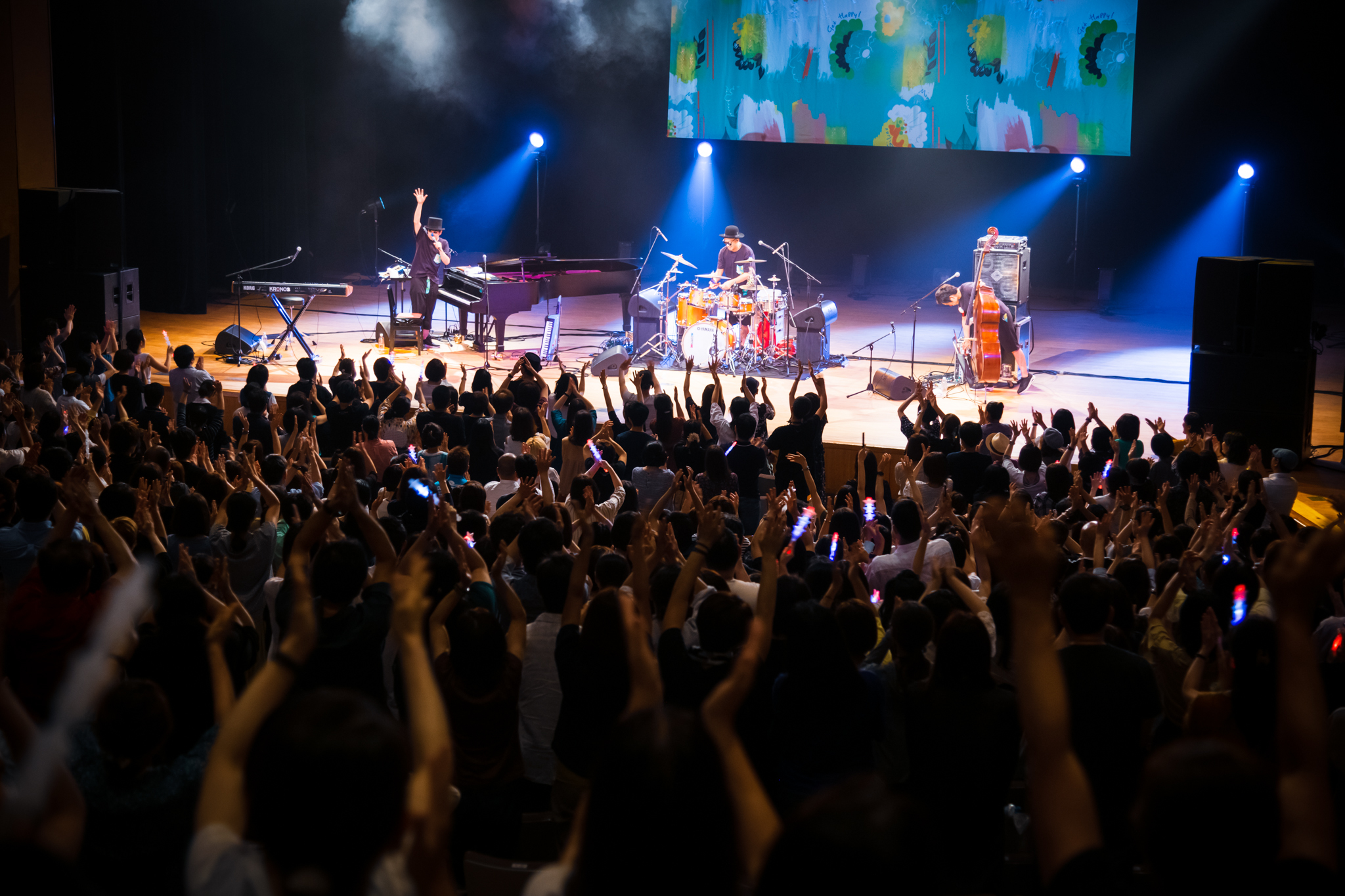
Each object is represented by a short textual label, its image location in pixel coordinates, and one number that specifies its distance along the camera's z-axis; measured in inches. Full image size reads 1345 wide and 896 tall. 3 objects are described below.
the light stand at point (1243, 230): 624.1
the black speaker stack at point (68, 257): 436.1
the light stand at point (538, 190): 725.3
